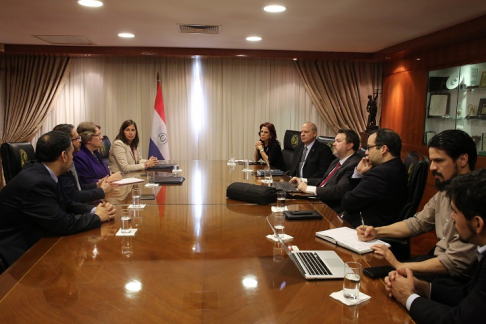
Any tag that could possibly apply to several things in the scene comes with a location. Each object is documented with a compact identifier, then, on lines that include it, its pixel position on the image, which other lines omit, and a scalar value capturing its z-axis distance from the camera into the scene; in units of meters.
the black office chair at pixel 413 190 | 2.41
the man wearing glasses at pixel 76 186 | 2.69
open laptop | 1.58
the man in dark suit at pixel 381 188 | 2.64
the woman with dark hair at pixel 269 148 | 5.05
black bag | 2.78
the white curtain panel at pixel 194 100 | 6.27
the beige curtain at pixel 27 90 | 5.98
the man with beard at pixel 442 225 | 1.82
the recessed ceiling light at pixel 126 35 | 4.71
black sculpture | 5.85
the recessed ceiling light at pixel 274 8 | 3.41
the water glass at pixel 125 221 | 2.12
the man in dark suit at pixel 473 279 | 1.25
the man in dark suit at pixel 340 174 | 3.07
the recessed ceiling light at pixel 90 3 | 3.27
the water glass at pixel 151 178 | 3.56
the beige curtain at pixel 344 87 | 6.26
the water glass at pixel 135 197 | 2.59
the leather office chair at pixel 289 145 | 5.48
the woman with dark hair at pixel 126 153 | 4.27
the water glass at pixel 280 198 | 2.53
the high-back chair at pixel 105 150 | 4.89
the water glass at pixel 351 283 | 1.40
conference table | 1.31
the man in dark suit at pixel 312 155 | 4.26
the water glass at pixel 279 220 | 2.17
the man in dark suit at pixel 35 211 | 2.05
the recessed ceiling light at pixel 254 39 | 4.84
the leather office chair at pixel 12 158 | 3.20
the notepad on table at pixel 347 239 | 1.87
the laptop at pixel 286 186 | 3.18
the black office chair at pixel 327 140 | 4.33
